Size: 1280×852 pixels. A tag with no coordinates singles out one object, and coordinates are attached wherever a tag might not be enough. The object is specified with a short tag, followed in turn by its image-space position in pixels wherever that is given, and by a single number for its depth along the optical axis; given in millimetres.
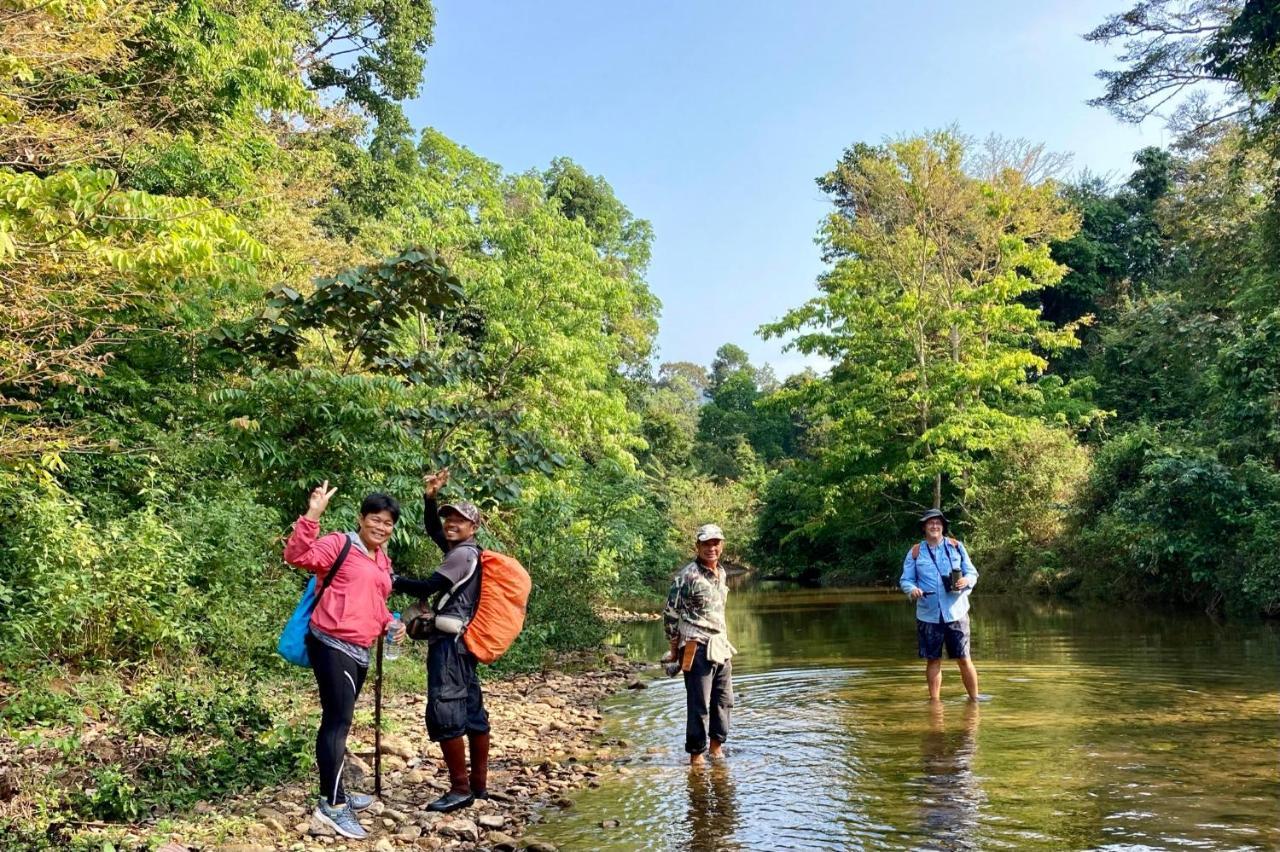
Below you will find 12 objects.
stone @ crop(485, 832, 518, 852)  4730
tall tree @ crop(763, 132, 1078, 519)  26000
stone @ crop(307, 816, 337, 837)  4555
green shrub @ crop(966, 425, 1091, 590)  21812
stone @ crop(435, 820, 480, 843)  4852
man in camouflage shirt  6309
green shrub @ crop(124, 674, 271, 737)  5418
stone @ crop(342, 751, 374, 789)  5484
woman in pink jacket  4637
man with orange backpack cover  5074
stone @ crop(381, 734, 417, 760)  6164
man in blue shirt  7957
